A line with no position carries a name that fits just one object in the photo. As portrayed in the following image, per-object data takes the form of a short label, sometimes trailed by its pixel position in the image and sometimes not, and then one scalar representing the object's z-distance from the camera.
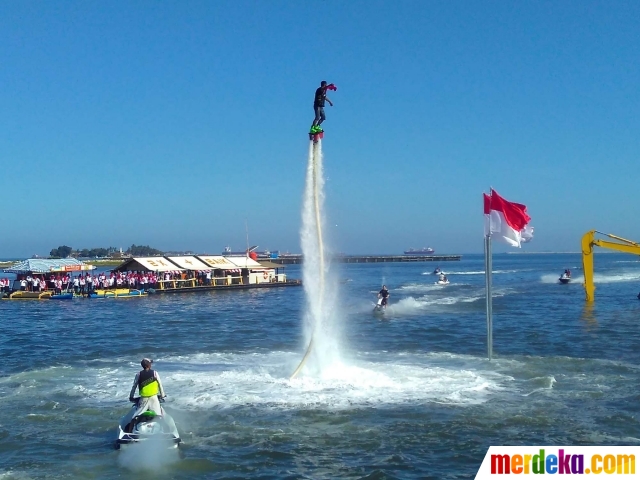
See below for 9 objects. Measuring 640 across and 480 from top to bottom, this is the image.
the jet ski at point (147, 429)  12.36
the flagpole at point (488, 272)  18.64
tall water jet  17.75
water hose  17.42
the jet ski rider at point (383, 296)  41.91
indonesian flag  18.66
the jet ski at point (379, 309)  41.03
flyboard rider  16.52
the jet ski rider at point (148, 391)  12.67
